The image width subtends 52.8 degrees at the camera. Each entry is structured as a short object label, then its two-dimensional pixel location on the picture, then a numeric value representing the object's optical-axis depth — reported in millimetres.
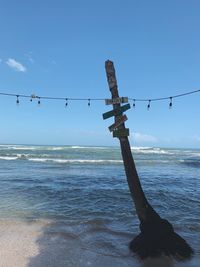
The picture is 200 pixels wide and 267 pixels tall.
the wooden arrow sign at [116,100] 4436
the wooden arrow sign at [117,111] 4436
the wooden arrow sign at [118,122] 4381
